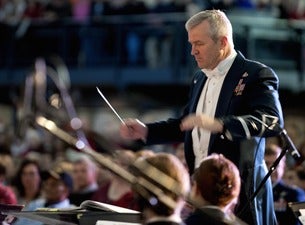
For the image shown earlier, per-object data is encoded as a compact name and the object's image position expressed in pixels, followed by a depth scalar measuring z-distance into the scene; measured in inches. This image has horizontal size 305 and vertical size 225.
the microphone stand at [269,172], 454.0
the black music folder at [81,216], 408.4
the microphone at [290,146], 449.1
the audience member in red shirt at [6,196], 635.1
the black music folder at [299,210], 443.5
